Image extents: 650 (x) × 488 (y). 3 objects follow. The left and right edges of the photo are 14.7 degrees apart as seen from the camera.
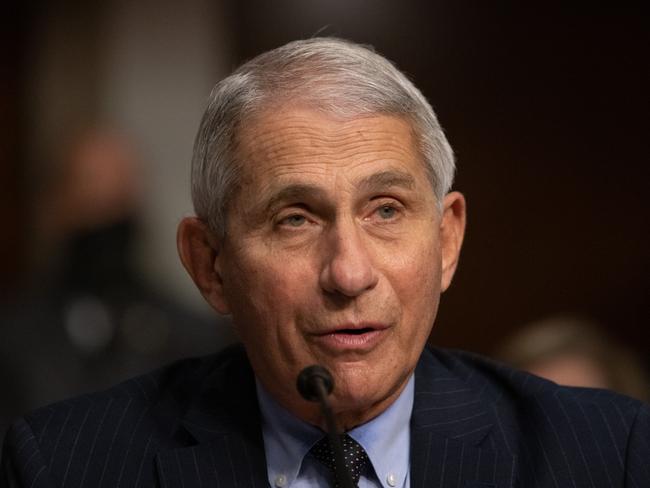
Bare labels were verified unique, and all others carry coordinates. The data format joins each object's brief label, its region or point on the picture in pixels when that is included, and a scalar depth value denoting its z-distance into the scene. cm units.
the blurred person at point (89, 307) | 844
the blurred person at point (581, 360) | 657
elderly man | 442
